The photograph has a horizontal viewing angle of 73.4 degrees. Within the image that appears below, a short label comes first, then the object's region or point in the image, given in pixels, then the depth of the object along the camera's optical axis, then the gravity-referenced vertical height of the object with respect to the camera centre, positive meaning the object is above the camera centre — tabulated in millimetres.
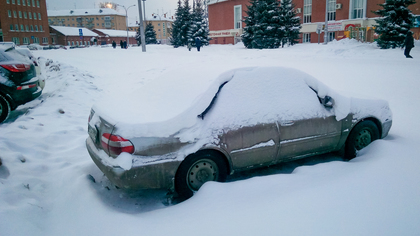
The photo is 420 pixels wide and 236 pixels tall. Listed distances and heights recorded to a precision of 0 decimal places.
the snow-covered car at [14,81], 6043 -361
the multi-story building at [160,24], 122688 +15649
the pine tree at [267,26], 26703 +3032
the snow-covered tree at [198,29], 38312 +4113
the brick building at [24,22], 64500 +10287
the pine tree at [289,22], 27578 +3464
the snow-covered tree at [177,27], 40372 +4755
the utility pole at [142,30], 27288 +2959
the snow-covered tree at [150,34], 57781 +5406
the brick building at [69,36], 80231 +7652
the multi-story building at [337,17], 27625 +4258
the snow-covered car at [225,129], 3139 -867
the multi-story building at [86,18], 118938 +18555
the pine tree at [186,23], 39312 +5085
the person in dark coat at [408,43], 14891 +575
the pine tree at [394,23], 19797 +2213
